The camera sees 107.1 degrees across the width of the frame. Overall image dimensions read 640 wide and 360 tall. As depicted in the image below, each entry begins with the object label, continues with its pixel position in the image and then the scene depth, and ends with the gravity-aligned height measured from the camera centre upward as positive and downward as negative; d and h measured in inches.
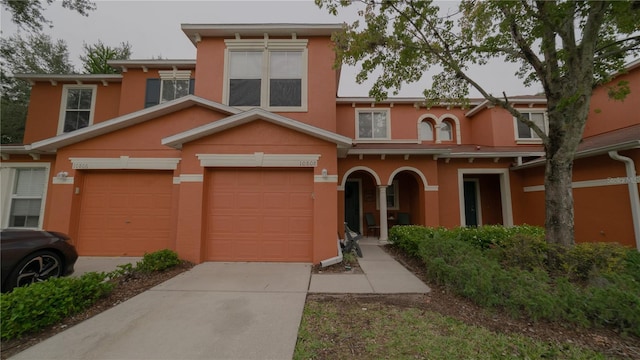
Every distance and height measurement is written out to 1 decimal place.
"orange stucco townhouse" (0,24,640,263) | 249.4 +51.0
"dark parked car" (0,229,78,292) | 160.9 -42.6
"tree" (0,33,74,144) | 588.4 +343.6
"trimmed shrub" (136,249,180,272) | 212.4 -56.9
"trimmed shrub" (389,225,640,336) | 126.1 -49.1
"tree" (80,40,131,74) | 656.4 +404.5
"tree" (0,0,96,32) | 328.8 +266.5
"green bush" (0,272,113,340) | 116.3 -56.8
